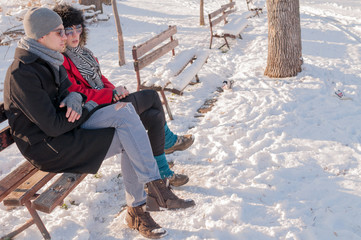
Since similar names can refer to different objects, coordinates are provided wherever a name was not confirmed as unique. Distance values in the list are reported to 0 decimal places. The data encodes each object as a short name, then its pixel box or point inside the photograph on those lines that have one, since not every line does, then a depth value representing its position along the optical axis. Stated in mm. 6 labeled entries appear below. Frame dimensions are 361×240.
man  2367
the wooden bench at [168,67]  4867
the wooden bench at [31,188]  2516
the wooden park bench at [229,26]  8617
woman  3104
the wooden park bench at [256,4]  13352
